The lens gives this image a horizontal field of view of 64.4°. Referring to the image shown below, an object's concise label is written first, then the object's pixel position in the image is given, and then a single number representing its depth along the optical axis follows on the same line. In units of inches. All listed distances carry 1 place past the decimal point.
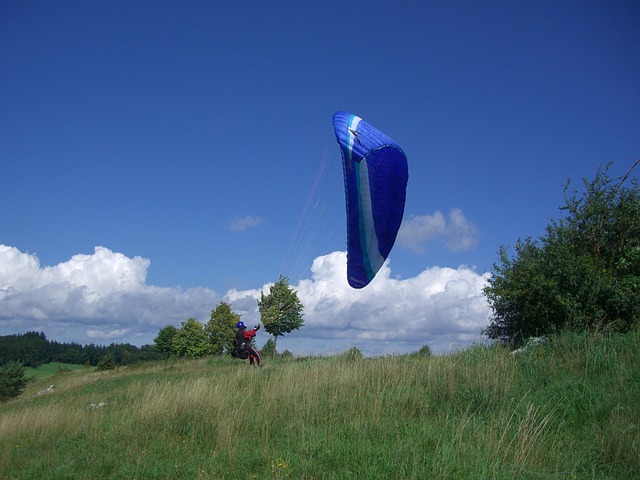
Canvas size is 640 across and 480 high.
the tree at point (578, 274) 540.4
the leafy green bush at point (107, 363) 1302.3
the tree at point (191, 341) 1824.4
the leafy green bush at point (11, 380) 1141.7
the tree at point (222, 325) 1739.7
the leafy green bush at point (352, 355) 391.2
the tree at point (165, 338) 2332.7
